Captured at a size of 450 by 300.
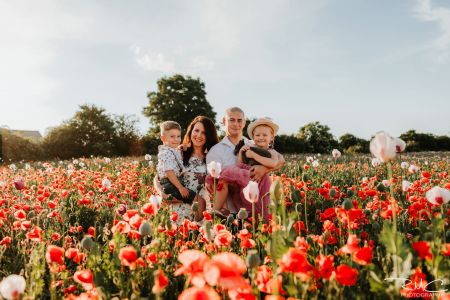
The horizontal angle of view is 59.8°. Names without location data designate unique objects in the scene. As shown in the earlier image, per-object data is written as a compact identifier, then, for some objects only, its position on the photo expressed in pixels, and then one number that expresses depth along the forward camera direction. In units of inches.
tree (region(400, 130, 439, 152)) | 1572.3
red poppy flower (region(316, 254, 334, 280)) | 73.3
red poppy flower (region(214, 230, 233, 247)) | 89.7
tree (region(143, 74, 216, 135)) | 1652.3
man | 193.9
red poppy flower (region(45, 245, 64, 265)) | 77.6
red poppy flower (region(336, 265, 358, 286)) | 68.7
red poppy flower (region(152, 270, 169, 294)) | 61.5
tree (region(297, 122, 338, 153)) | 1357.0
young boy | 198.8
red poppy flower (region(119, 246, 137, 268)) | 73.8
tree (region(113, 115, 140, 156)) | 1306.6
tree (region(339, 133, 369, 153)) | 1398.5
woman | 202.7
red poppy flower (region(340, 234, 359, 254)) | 74.4
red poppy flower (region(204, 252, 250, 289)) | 51.5
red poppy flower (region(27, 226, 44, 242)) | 103.7
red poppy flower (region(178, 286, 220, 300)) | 51.0
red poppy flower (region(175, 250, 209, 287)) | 55.7
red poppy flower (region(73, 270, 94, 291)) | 77.5
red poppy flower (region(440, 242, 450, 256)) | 72.9
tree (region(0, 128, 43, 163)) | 1047.6
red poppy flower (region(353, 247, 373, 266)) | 72.2
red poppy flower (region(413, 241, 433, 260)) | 71.9
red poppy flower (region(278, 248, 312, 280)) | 62.9
